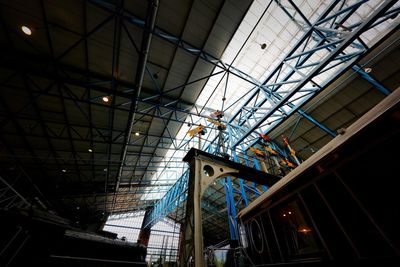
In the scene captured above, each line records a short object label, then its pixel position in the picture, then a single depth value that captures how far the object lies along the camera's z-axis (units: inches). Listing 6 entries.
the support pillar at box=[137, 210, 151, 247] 1052.5
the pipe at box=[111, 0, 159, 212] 214.4
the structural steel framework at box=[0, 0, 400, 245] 247.3
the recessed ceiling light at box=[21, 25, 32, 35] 233.9
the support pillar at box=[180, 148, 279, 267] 125.2
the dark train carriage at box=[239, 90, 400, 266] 79.4
